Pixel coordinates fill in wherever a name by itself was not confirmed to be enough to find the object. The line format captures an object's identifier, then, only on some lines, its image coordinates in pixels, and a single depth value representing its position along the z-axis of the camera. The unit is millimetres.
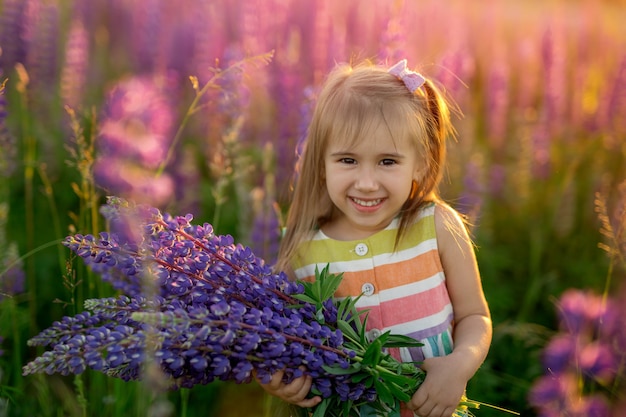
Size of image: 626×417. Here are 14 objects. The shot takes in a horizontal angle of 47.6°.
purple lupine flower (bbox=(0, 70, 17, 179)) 2628
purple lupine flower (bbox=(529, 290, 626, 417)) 1911
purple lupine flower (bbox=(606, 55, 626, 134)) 4311
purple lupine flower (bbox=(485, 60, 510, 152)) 4793
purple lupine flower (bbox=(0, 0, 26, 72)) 3777
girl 2125
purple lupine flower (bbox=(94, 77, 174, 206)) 2404
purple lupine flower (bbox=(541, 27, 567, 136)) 4648
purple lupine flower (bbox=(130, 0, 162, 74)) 4906
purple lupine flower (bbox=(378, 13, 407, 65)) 3238
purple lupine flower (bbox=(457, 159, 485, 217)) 3723
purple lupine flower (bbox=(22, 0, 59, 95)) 3823
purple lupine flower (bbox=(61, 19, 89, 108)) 3750
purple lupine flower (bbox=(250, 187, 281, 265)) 3076
